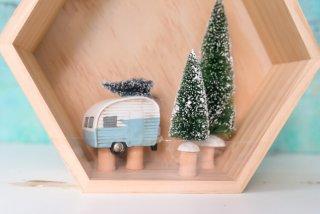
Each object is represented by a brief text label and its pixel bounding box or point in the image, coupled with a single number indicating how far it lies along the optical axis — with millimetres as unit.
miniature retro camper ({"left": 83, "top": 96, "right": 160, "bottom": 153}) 746
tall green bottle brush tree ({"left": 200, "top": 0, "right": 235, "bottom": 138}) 812
